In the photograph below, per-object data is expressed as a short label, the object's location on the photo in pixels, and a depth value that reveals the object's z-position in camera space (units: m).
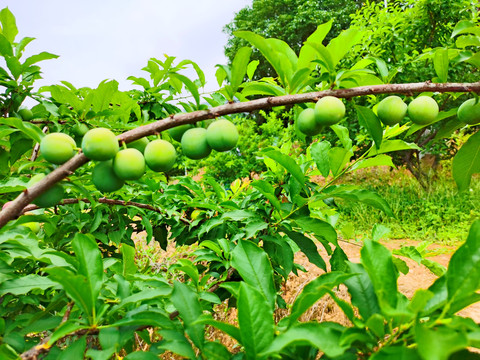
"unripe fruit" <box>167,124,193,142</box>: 0.74
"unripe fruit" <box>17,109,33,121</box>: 1.21
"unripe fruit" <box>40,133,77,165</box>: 0.59
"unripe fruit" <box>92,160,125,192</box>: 0.66
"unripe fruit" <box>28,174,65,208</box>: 0.62
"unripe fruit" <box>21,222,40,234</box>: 1.05
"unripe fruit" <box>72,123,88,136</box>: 0.98
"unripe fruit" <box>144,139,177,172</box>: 0.65
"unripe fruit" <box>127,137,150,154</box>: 0.71
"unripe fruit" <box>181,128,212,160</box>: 0.67
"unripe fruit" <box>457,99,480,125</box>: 0.76
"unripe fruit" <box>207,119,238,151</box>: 0.65
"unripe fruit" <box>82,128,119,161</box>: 0.58
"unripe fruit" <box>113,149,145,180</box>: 0.61
